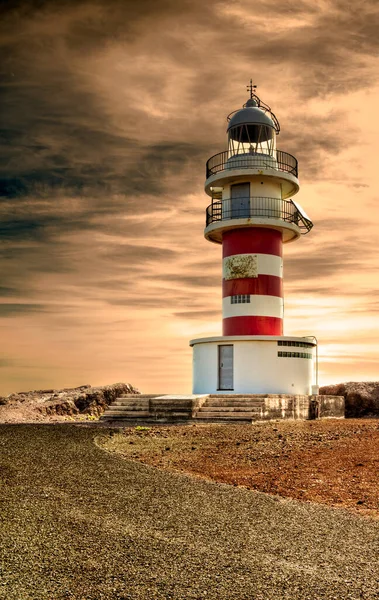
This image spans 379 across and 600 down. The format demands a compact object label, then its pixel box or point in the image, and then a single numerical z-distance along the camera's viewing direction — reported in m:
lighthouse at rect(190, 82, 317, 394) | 27.92
